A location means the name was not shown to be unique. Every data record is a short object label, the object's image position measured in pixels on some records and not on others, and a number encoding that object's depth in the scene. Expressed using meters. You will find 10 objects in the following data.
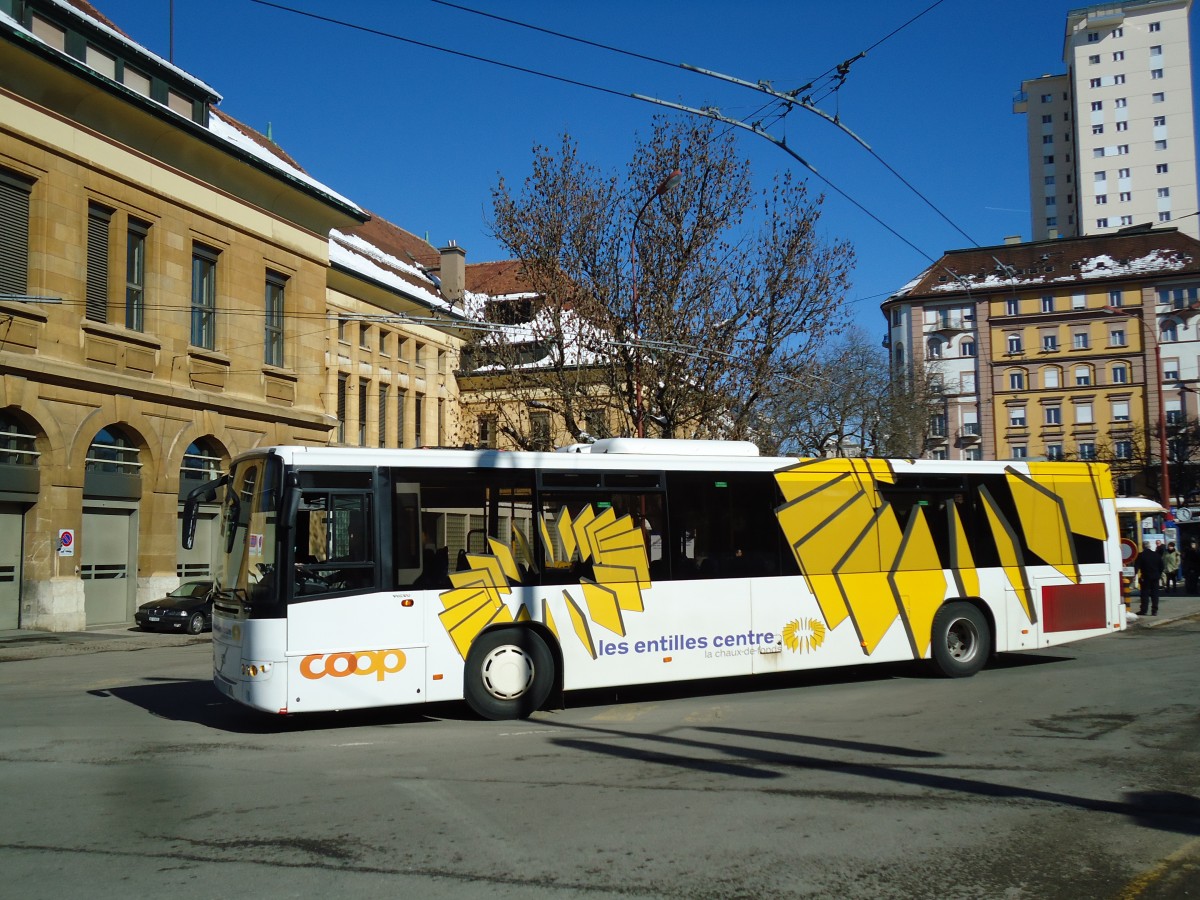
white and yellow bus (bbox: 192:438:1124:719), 10.46
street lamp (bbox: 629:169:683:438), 25.88
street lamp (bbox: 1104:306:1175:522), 35.44
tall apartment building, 100.19
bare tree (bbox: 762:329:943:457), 47.53
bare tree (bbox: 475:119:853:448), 26.23
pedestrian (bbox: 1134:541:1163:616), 24.17
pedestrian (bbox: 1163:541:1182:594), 33.25
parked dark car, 26.17
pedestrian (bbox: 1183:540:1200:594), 32.16
